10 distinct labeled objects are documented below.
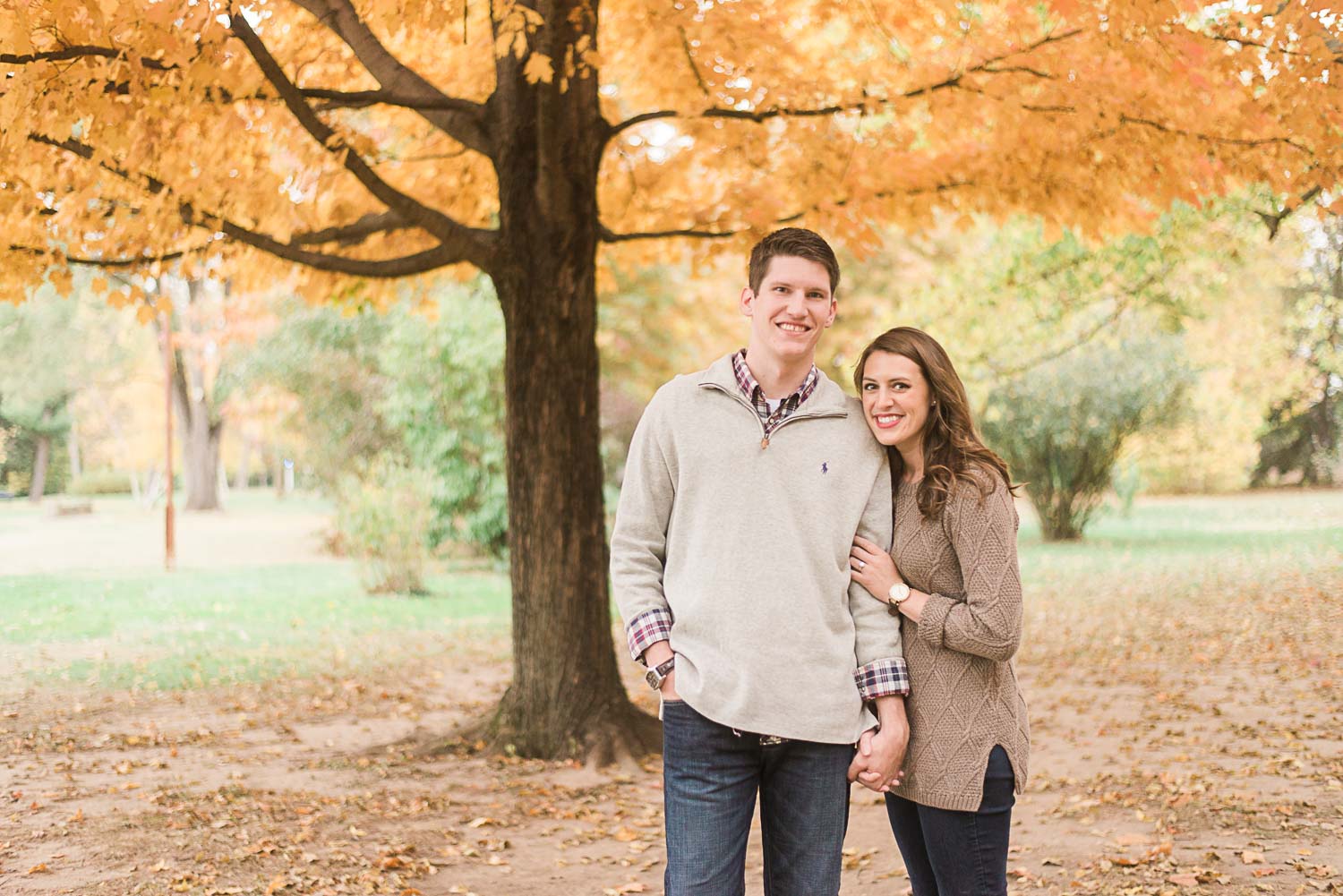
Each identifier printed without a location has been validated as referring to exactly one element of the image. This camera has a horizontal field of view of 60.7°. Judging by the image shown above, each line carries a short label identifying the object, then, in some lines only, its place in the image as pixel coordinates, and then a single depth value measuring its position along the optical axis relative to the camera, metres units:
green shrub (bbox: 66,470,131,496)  42.85
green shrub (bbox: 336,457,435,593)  15.09
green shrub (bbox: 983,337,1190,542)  19.12
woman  2.58
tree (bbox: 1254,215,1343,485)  31.09
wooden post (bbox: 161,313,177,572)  18.44
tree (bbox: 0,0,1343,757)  6.01
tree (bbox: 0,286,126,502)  26.77
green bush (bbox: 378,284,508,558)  17.97
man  2.54
